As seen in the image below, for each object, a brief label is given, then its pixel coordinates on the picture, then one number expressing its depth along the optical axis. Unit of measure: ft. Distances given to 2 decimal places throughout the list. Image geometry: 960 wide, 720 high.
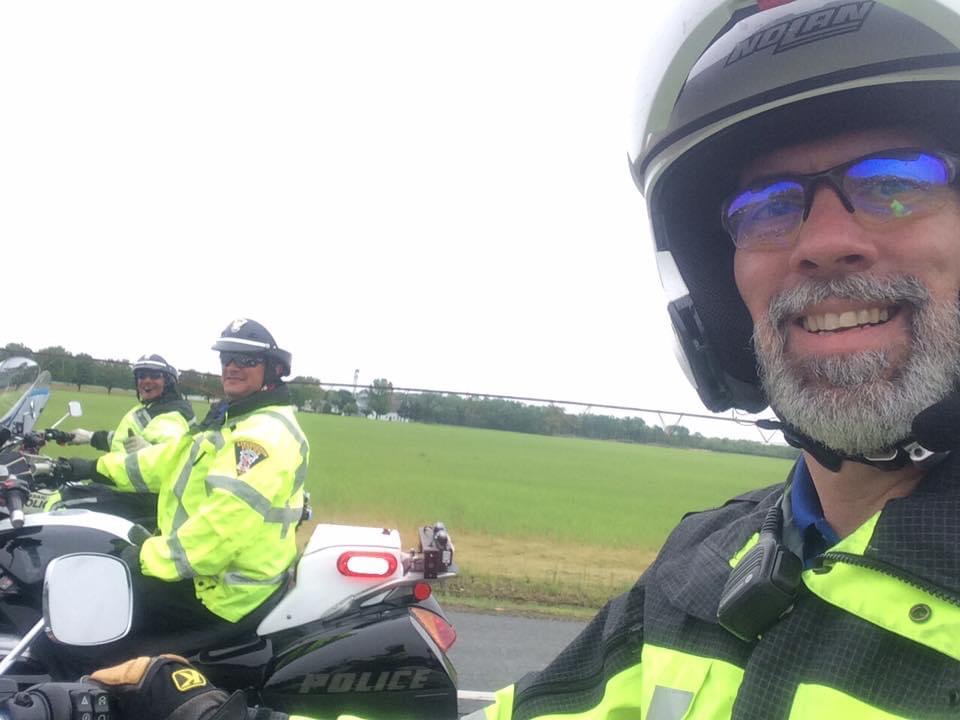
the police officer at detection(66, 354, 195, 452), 20.12
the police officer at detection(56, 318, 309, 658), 9.94
